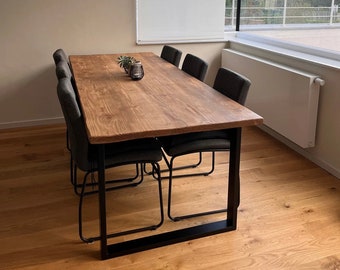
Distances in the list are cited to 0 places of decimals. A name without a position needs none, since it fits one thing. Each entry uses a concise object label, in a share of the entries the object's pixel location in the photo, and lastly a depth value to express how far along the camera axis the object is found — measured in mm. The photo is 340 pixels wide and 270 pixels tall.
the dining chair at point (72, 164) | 2629
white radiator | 3240
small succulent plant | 3088
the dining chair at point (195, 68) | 3162
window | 3379
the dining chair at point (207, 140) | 2459
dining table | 2010
